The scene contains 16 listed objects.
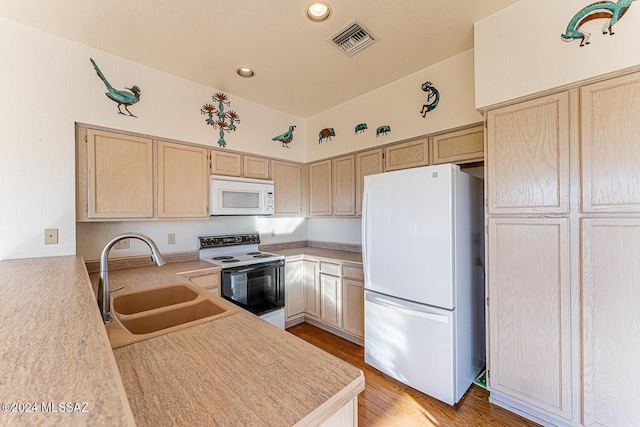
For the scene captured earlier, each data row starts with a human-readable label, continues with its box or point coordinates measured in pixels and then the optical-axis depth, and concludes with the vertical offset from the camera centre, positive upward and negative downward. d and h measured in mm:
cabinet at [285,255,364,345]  2660 -905
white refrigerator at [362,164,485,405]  1818 -495
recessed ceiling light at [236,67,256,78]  2402 +1315
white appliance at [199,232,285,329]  2520 -621
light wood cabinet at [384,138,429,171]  2459 +563
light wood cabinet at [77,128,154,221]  2047 +317
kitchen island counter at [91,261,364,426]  603 -462
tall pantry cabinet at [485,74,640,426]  1392 -260
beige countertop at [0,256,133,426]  357 -277
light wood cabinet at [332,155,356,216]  3029 +317
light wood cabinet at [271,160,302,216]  3309 +339
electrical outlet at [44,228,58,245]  1870 -151
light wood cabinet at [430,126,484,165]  2127 +556
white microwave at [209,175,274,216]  2684 +189
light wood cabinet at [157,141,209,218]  2406 +321
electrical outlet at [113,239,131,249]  2365 -279
